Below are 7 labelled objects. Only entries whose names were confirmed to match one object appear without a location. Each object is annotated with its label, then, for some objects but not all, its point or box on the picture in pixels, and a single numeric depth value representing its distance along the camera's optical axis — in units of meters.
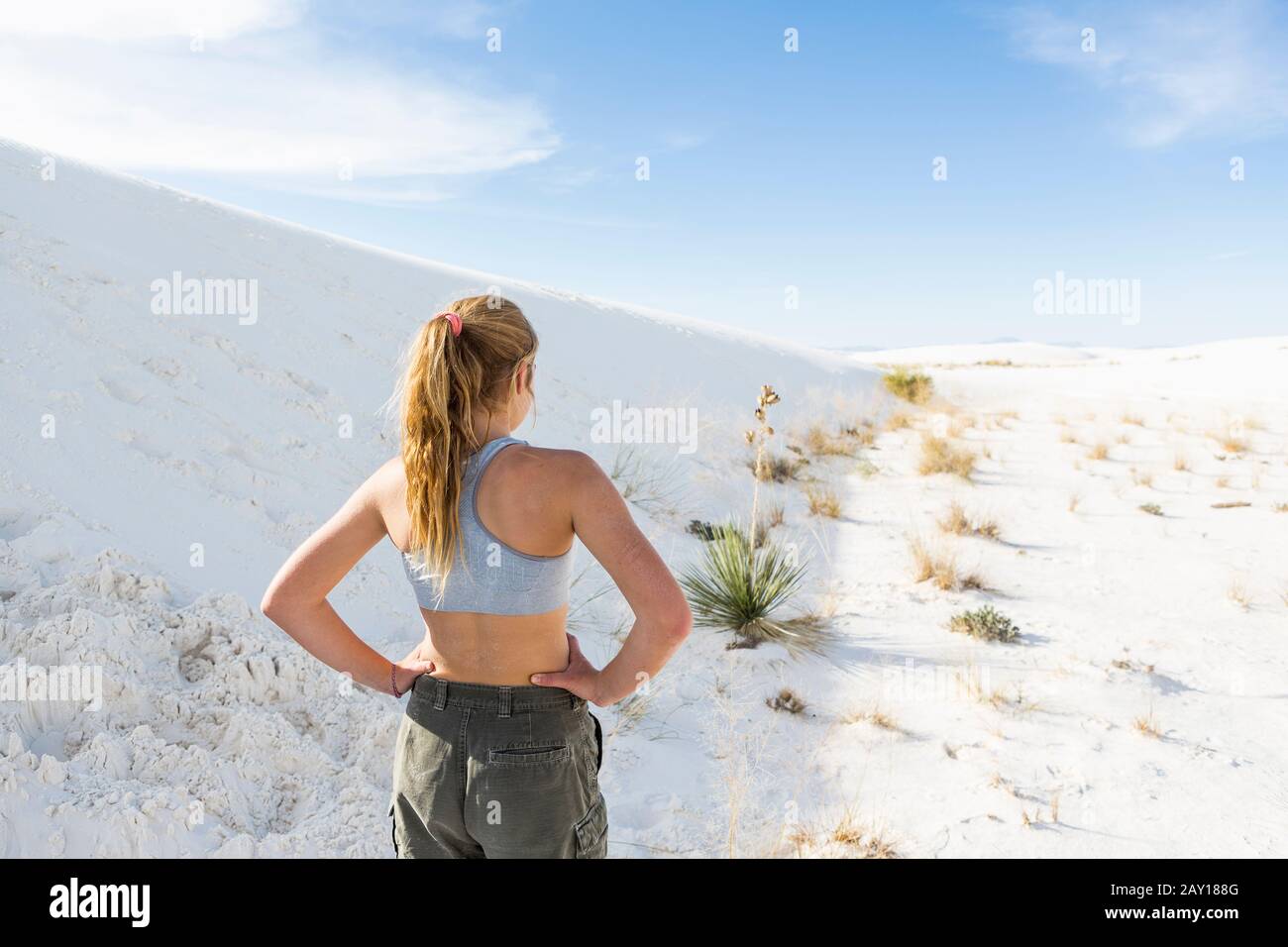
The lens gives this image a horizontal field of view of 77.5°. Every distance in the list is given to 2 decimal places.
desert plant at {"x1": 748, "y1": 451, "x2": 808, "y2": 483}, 8.78
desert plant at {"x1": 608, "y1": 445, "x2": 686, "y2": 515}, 7.18
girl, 1.44
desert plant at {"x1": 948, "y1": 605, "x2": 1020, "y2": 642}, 4.81
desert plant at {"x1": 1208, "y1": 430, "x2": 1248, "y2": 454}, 9.96
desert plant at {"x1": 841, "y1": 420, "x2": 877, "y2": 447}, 11.25
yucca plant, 4.90
